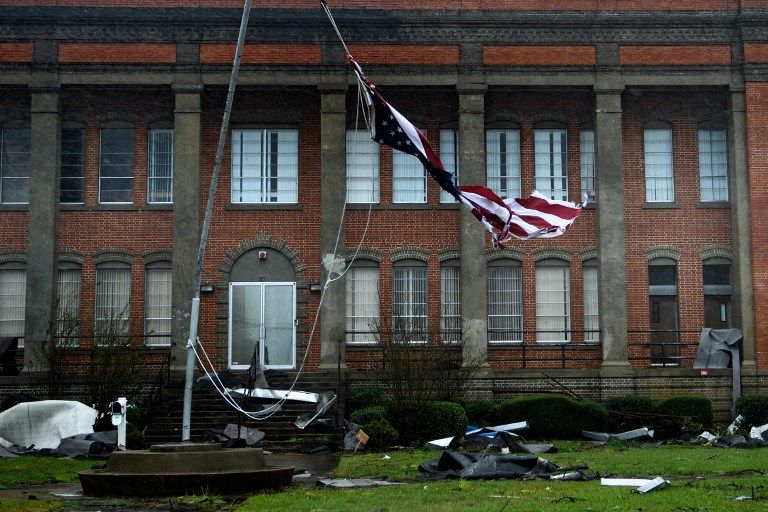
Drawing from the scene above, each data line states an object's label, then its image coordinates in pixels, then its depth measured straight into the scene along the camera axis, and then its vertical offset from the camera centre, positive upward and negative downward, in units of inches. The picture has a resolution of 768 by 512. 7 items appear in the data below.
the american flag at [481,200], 831.1 +103.2
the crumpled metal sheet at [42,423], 1013.8 -65.4
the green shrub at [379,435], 989.2 -74.3
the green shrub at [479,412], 1129.4 -63.5
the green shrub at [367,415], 1043.9 -60.5
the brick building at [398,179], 1227.9 +179.0
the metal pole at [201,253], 802.2 +64.4
